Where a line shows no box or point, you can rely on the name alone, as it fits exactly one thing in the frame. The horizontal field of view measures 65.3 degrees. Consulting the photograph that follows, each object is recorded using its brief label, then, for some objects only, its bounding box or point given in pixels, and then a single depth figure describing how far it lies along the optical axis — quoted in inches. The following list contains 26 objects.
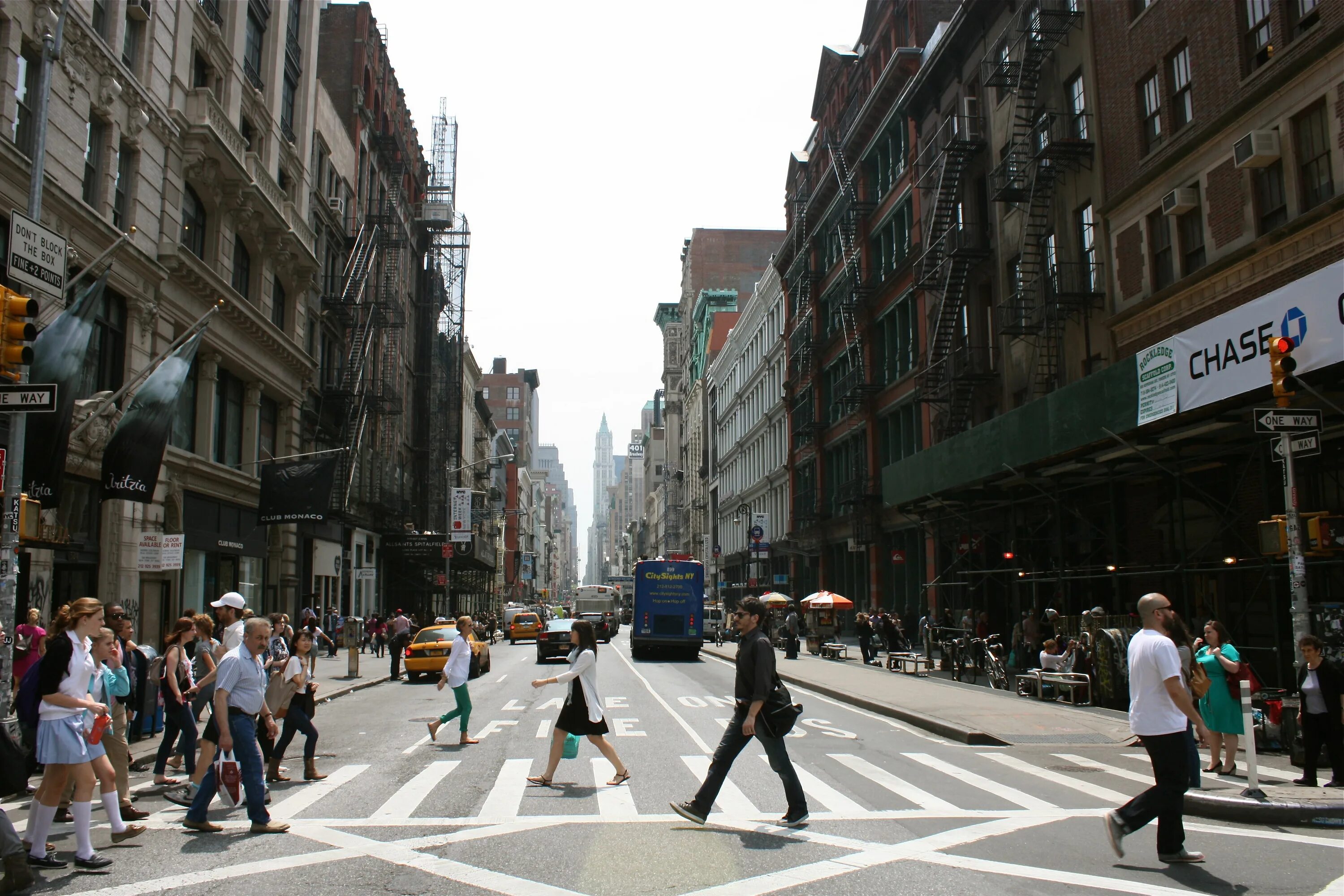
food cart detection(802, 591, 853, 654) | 1530.5
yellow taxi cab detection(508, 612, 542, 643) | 2180.1
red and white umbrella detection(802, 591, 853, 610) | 1524.4
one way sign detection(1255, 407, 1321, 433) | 477.7
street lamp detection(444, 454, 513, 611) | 2625.5
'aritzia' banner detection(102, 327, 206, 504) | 794.2
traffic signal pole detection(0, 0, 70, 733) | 443.2
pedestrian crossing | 385.7
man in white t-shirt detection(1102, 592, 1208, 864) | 298.0
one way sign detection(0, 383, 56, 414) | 435.8
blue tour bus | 1475.1
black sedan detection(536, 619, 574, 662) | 1374.3
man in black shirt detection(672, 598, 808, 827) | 347.9
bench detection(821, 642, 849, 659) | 1439.5
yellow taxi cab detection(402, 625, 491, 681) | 1102.4
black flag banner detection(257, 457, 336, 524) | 1186.0
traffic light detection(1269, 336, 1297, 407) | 488.1
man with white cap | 378.9
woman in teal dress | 469.7
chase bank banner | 563.5
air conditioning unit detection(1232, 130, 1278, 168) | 753.0
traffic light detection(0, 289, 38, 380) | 418.9
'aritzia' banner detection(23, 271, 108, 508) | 653.3
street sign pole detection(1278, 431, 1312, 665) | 475.5
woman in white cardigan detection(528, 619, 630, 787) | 448.5
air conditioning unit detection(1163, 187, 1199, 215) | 861.2
